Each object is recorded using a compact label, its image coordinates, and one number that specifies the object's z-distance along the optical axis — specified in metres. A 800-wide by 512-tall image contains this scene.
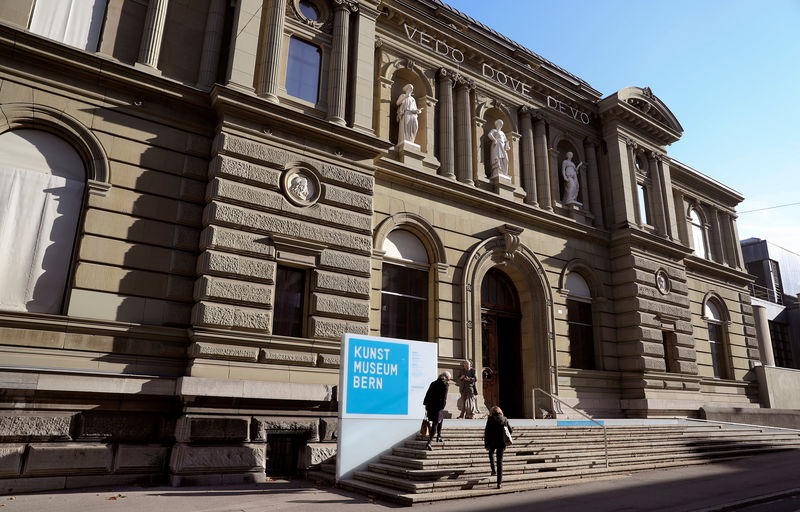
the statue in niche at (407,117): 19.73
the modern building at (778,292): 37.75
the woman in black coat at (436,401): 12.62
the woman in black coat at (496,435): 11.56
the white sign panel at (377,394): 12.37
